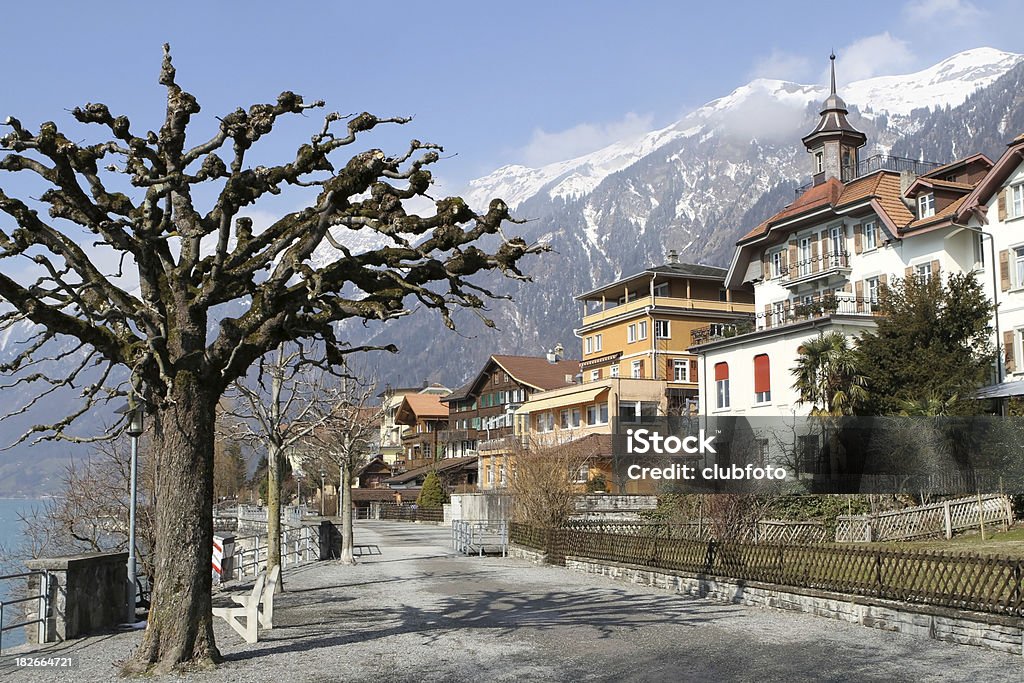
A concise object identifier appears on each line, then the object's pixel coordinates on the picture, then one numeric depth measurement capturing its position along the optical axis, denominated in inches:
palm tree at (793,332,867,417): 1572.3
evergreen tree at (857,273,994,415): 1498.5
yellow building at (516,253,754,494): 2529.5
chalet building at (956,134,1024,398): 1563.7
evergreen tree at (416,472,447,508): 2997.0
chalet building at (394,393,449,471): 4298.7
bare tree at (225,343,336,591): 979.9
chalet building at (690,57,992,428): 1780.3
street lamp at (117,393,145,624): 691.5
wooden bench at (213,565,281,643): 628.4
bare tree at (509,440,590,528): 1448.1
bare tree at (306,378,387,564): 1314.0
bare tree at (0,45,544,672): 544.1
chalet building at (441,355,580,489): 3442.4
